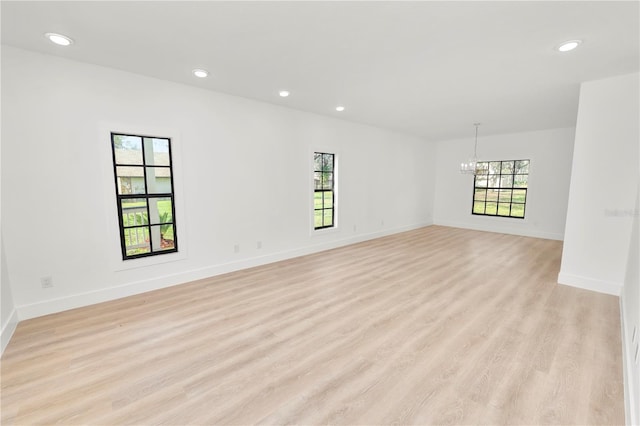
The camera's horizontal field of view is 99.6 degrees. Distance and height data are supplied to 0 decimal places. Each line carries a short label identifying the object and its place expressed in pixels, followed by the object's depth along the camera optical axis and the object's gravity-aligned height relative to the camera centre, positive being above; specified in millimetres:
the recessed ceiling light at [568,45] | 2393 +1266
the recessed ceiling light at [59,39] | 2342 +1273
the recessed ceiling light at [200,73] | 3107 +1289
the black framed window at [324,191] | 5418 -133
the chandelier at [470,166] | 6055 +435
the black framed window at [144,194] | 3232 -134
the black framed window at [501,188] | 7102 -72
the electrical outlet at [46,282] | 2797 -1022
